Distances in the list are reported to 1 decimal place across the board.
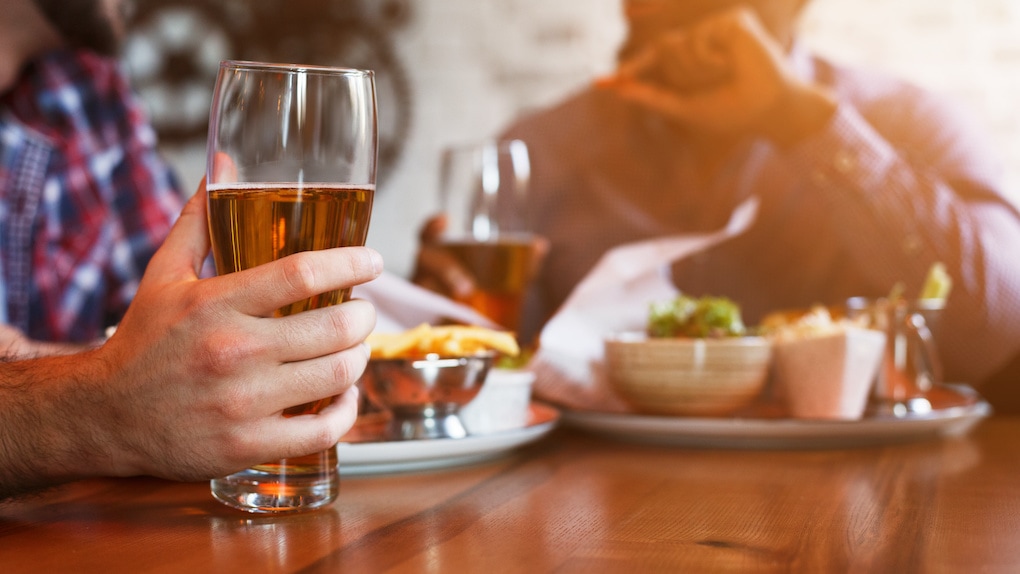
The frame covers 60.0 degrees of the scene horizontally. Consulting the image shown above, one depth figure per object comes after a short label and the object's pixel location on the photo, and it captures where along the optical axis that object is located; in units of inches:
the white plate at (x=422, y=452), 33.8
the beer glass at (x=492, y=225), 56.9
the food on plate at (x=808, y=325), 42.5
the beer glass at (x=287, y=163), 25.0
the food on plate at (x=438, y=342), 36.9
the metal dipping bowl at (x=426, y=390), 36.1
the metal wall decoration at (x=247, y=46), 100.5
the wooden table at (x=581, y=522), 23.0
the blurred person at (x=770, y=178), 69.6
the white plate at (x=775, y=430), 40.1
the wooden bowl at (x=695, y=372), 41.8
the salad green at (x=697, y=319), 44.1
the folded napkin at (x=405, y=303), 51.1
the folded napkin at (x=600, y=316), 46.3
